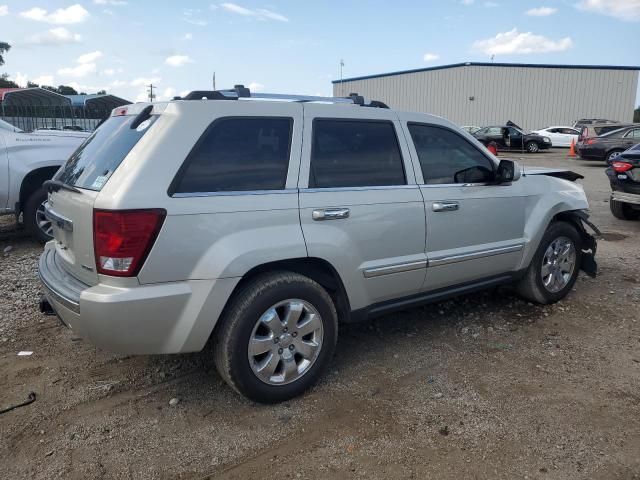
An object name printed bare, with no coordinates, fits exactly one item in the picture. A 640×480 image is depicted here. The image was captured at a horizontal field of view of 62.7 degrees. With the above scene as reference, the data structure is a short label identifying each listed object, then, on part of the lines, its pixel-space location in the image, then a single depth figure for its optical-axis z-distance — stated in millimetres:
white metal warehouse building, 40375
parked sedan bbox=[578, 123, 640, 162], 18562
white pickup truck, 6422
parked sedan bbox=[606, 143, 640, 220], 8195
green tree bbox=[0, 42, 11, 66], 52875
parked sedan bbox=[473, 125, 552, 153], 27219
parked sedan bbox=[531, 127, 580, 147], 30344
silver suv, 2719
